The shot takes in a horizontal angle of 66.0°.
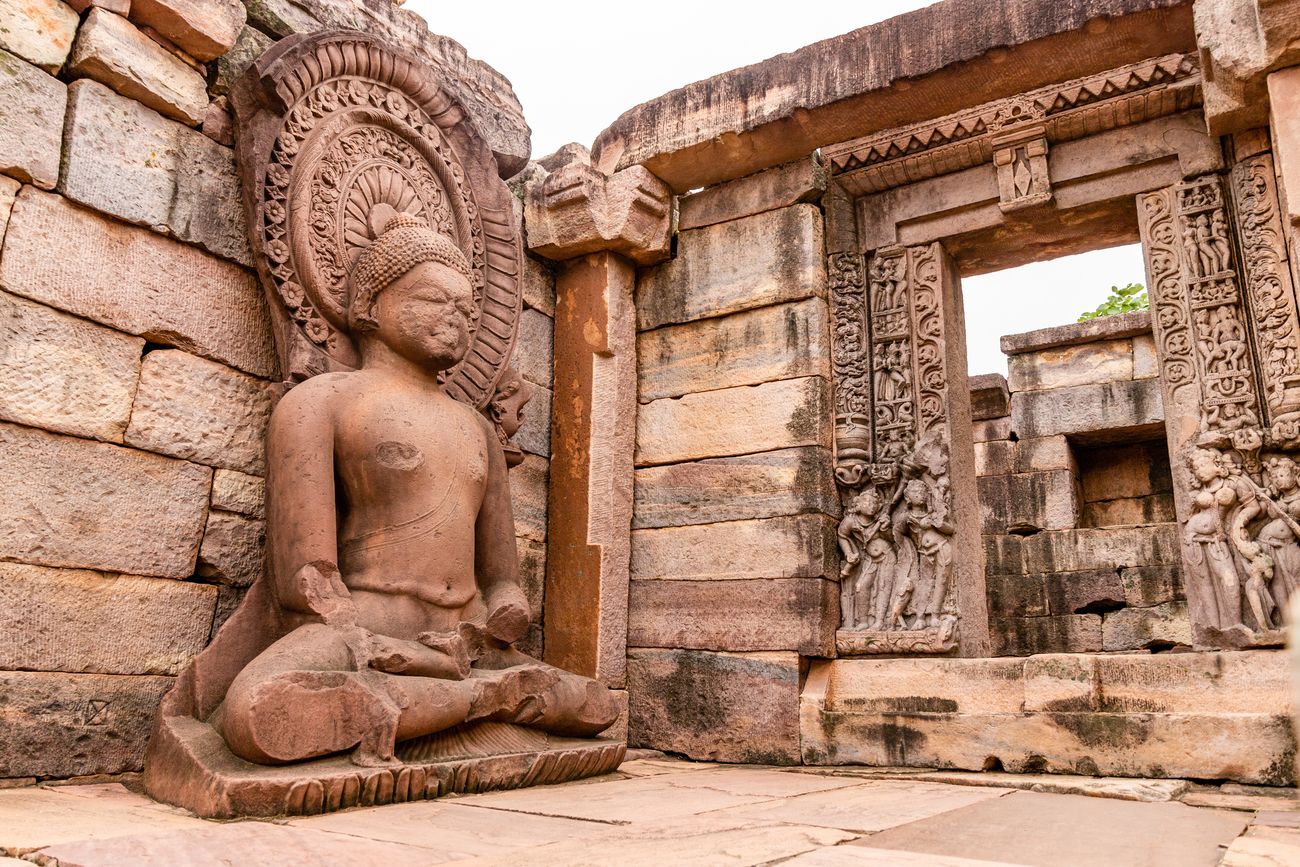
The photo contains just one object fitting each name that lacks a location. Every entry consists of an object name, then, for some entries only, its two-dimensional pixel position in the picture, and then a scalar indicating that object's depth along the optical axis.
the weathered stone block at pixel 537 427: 5.42
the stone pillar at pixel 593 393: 5.21
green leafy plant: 15.78
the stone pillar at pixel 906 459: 4.75
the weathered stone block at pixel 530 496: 5.30
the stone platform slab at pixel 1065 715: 3.73
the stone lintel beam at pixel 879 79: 4.54
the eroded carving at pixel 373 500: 3.09
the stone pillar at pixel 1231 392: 3.98
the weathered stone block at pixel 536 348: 5.54
